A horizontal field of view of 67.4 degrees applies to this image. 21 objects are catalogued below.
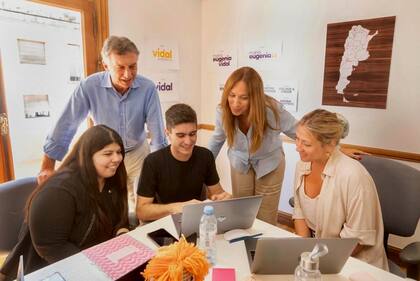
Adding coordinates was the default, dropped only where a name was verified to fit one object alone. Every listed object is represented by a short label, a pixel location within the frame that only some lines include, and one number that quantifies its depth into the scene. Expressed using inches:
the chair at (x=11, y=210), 56.1
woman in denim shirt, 71.1
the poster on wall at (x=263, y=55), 112.2
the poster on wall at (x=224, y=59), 125.4
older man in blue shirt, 70.6
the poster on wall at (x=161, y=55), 114.3
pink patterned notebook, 40.7
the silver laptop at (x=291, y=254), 36.5
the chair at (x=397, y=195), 61.4
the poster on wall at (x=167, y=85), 119.2
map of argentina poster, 90.0
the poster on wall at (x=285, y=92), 110.2
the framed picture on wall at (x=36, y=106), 89.9
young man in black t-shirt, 63.1
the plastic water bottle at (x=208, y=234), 44.9
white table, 39.3
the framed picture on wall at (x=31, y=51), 86.2
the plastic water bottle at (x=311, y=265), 32.2
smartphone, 48.6
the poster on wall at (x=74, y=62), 96.9
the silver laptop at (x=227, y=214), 46.1
